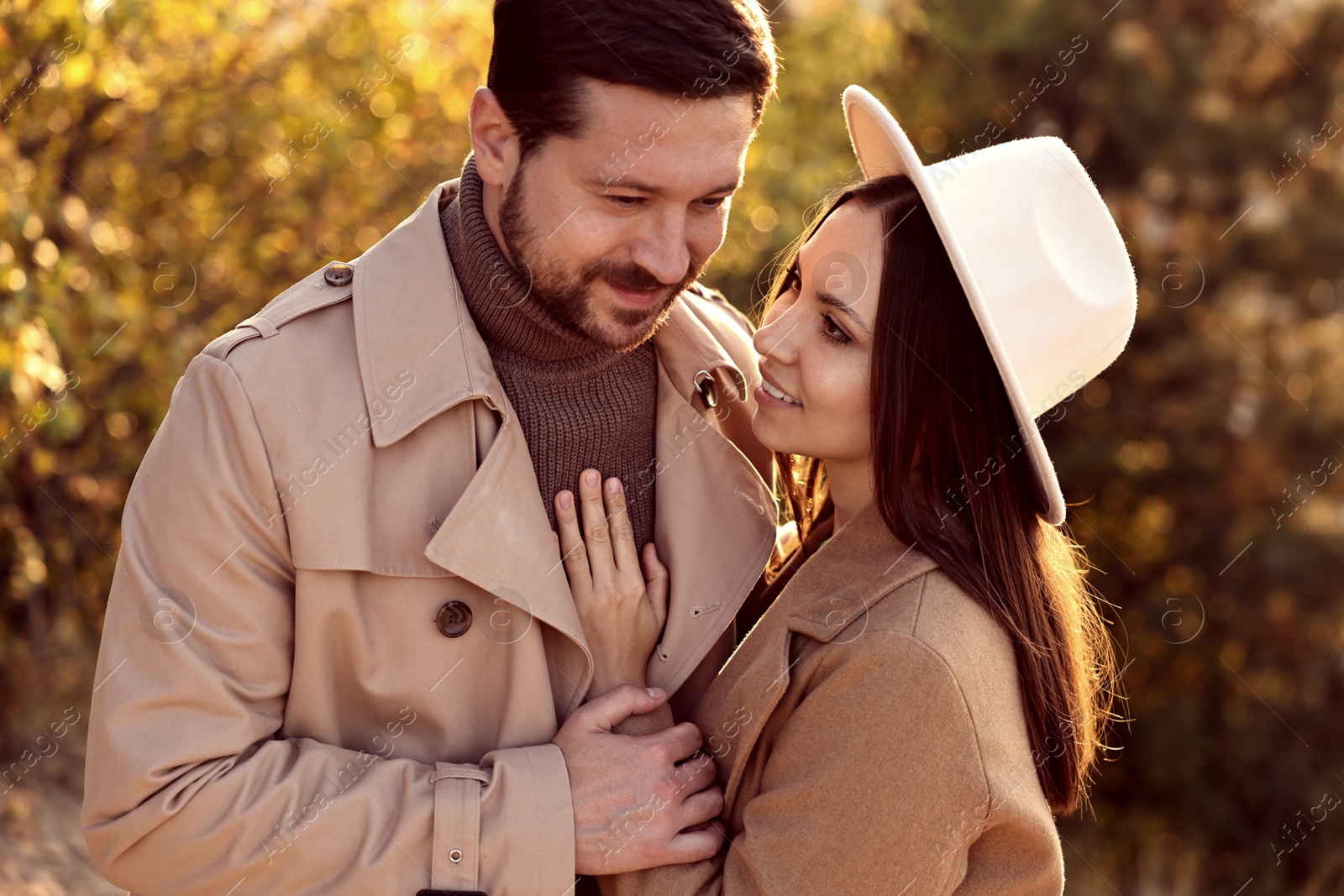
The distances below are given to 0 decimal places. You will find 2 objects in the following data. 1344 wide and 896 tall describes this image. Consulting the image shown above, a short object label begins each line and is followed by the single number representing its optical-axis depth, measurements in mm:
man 2029
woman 2035
